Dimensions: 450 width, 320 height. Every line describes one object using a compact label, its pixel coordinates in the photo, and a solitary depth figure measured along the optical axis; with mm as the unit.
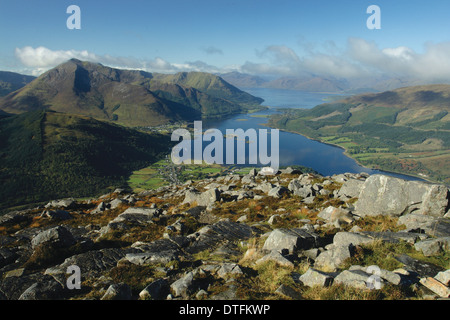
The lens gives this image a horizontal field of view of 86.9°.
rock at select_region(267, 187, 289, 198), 29819
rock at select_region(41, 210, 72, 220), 28569
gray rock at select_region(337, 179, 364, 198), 24688
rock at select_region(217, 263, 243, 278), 10892
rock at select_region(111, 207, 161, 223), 23594
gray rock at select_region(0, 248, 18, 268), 14602
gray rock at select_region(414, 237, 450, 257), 11883
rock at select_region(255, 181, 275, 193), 33712
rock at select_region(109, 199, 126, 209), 34656
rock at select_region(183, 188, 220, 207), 31469
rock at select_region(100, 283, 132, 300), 8961
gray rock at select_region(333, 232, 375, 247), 13403
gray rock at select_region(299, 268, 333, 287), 9328
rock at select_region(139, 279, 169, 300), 9372
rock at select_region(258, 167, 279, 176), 48575
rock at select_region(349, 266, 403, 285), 9086
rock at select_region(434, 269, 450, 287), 8843
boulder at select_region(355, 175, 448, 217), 17219
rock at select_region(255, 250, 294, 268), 11602
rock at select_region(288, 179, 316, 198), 28766
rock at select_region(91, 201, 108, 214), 33100
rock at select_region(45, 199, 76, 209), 35812
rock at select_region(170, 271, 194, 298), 9477
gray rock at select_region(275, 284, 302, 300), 8906
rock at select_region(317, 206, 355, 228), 18016
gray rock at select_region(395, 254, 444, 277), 10414
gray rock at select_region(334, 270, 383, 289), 8871
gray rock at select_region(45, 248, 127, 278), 12185
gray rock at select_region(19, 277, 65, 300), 9644
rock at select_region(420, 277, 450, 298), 8445
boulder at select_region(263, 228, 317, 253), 13547
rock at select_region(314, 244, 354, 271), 11406
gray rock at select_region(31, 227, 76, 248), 15414
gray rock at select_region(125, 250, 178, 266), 13000
